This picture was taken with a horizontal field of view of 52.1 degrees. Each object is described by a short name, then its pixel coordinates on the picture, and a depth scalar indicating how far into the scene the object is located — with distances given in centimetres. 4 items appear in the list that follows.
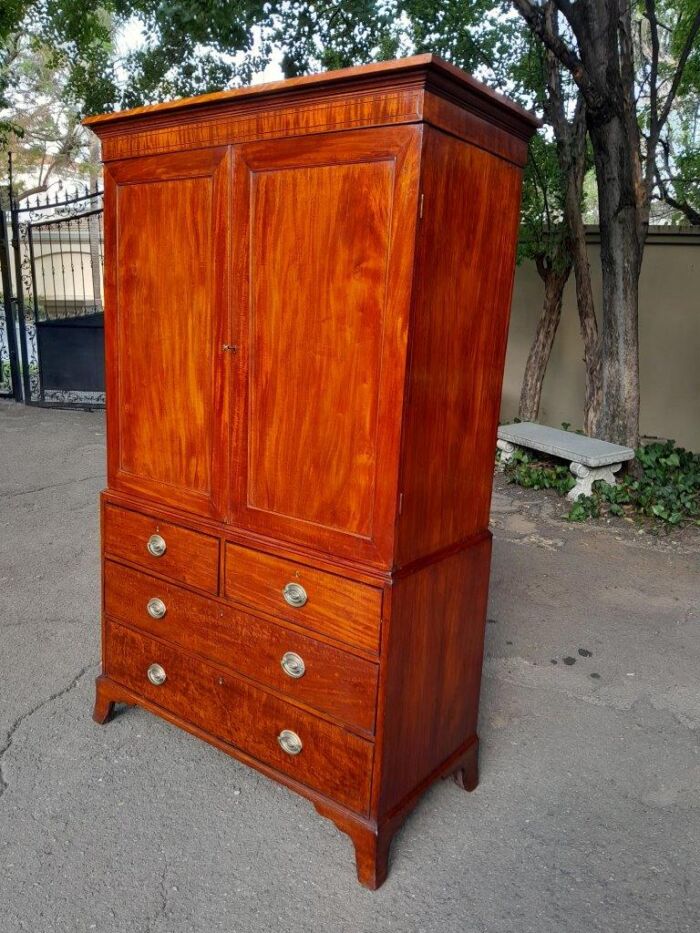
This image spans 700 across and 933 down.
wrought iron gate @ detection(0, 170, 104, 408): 809
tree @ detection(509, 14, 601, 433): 632
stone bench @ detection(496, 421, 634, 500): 554
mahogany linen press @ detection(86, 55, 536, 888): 171
